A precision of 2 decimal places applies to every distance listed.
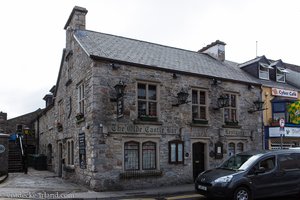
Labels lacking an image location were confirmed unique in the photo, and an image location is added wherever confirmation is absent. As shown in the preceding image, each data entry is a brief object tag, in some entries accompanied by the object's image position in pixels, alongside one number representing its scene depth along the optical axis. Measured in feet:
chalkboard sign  48.84
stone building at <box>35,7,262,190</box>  46.19
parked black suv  34.40
